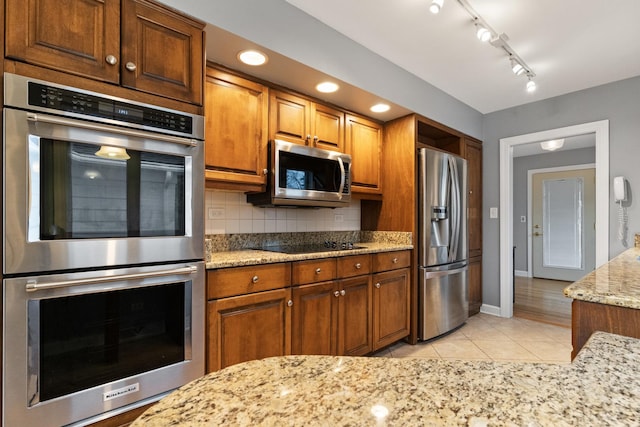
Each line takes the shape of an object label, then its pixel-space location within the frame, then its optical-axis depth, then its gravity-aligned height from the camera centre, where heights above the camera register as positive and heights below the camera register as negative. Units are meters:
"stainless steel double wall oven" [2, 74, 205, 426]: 1.10 -0.16
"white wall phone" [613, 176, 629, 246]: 2.77 +0.13
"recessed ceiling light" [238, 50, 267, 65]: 1.80 +0.96
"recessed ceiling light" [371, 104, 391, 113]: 2.62 +0.94
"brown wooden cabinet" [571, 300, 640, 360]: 0.91 -0.33
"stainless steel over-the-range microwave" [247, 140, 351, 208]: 2.12 +0.28
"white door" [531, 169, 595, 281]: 5.36 -0.16
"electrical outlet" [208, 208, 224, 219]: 2.19 +0.01
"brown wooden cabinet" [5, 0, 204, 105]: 1.13 +0.73
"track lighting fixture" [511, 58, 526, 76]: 2.51 +1.24
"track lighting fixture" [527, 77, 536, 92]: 2.72 +1.16
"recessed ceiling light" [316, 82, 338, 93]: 2.21 +0.95
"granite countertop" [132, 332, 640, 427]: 0.39 -0.27
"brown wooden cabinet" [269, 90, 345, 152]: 2.19 +0.72
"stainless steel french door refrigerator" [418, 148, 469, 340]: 2.81 -0.27
